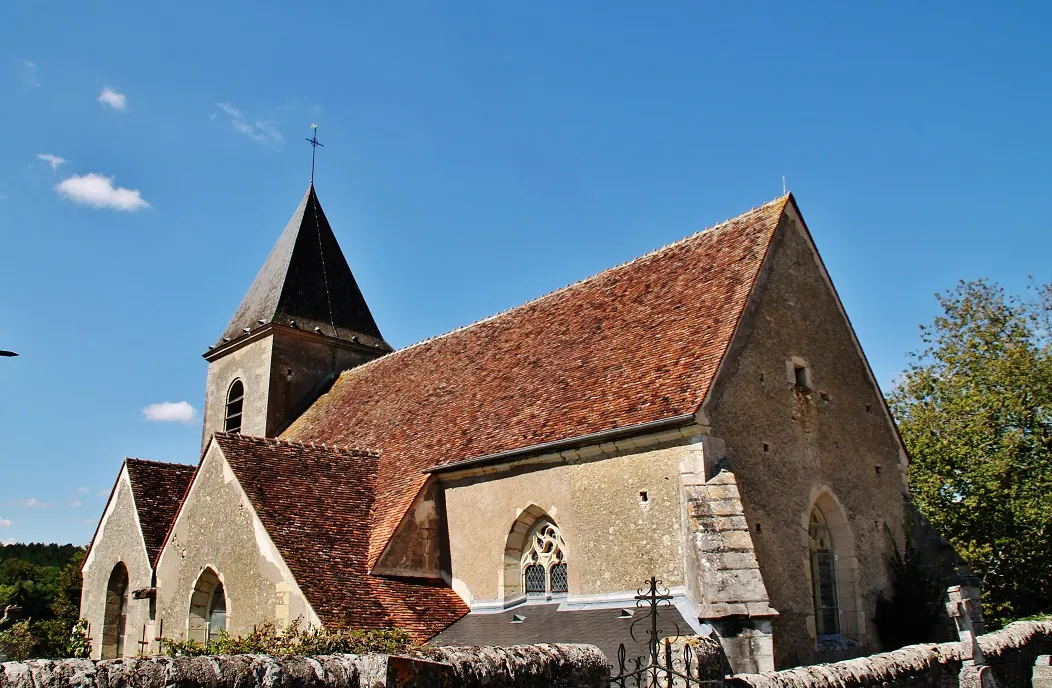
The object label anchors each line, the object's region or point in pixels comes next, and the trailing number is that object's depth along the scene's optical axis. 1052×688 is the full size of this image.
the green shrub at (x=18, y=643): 14.48
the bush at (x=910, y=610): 12.37
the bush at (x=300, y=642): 9.39
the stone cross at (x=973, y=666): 9.78
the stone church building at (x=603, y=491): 10.58
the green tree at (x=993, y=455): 20.30
